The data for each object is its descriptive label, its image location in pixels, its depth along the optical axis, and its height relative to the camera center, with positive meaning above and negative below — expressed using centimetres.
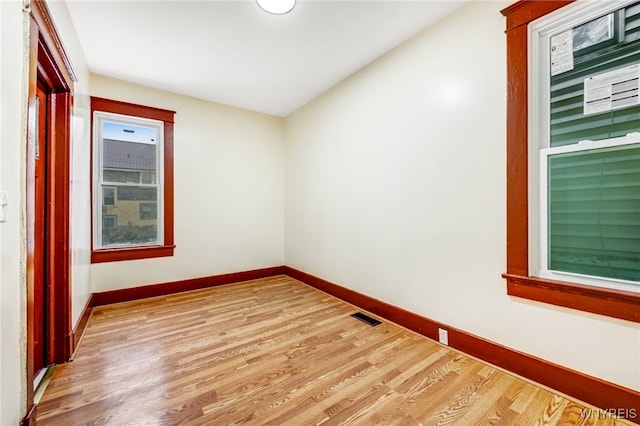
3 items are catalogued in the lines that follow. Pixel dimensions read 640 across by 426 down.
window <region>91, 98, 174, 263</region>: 310 +41
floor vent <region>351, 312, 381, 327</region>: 260 -107
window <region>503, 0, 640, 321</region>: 145 +35
